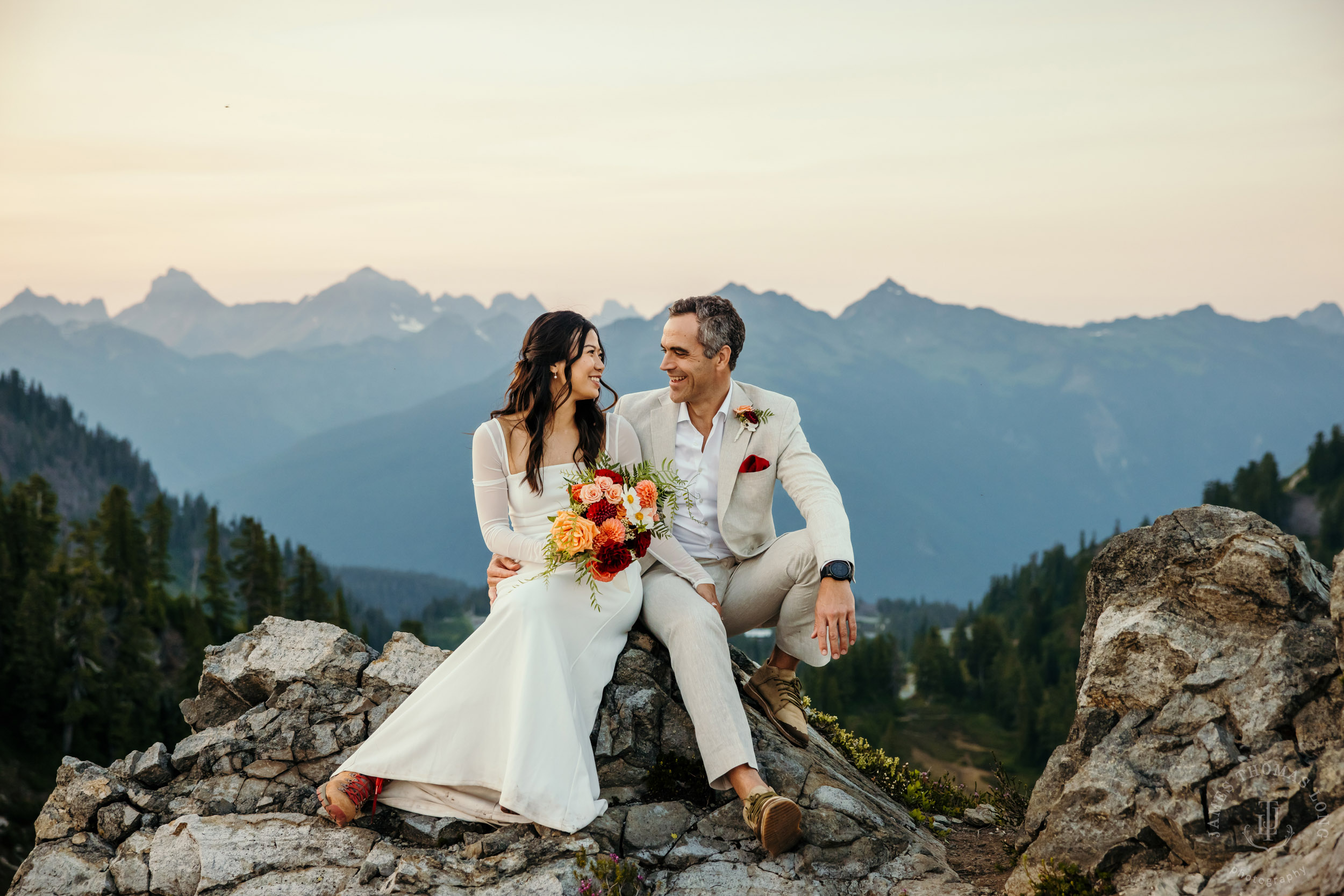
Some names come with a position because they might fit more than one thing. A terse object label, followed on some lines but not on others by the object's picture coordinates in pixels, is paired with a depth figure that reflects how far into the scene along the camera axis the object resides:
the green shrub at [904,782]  9.49
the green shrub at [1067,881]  6.46
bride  7.00
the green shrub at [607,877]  6.68
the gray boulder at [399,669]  8.68
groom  7.62
